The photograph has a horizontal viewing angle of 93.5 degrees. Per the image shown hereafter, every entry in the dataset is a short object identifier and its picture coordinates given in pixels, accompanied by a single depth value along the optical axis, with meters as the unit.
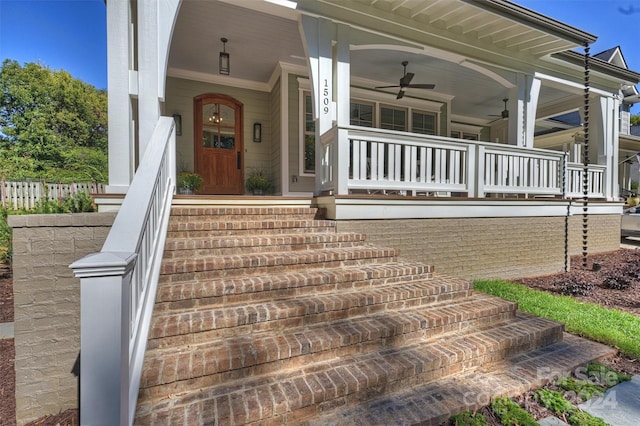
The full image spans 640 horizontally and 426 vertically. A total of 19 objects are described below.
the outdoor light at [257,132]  6.84
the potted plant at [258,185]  6.51
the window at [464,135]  9.93
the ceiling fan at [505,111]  8.05
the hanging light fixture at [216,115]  6.58
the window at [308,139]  6.40
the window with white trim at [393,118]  7.73
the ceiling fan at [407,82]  6.16
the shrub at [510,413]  1.80
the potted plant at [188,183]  5.62
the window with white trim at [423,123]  8.14
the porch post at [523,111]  5.80
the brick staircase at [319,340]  1.72
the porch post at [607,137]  7.03
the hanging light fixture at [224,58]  5.23
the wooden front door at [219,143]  6.50
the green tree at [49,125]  17.09
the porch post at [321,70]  4.31
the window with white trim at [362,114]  7.35
